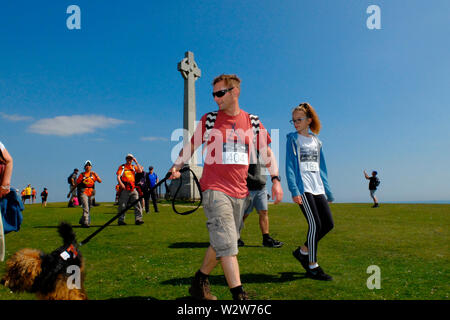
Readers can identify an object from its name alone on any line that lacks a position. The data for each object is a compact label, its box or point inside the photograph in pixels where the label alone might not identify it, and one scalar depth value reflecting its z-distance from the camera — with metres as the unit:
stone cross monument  20.75
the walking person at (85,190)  10.12
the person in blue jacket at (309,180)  4.51
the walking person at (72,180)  18.29
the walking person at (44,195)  23.60
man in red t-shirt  3.23
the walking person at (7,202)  4.69
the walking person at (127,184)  10.27
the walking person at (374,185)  17.75
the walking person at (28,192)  27.45
